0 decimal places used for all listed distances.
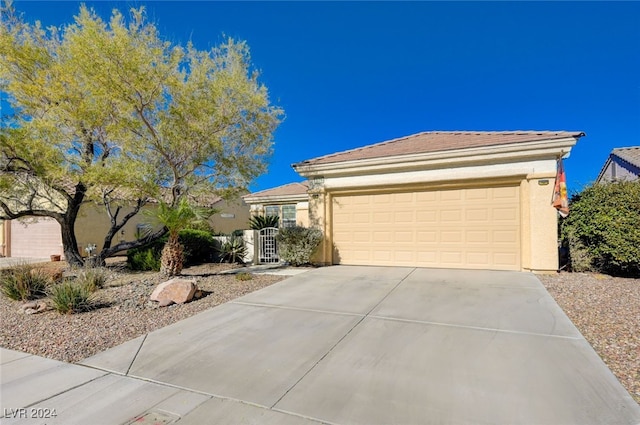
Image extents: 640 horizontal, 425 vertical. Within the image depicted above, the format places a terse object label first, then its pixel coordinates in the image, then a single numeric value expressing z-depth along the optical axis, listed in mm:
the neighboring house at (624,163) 17155
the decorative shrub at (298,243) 10383
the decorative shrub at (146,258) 11508
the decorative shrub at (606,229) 7570
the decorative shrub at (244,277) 8586
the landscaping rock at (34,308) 5898
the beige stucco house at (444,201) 8430
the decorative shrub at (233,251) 12959
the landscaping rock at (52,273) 7742
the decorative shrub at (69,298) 5727
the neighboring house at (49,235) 17250
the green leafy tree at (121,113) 8523
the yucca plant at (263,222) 14812
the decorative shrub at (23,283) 6828
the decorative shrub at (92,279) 7090
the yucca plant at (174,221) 8359
